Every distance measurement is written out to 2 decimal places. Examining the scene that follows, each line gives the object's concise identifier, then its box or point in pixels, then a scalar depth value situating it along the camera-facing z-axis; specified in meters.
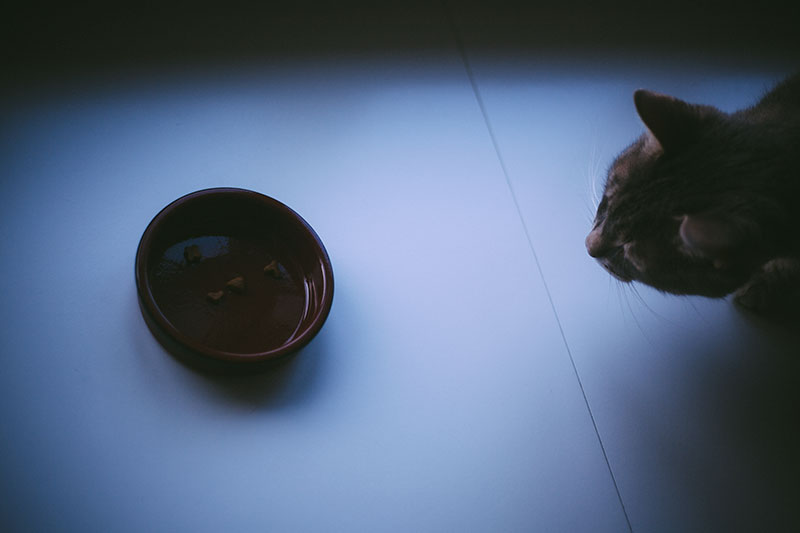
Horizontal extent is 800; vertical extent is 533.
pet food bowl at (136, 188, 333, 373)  0.76
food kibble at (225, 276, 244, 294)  0.83
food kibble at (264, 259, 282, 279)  0.87
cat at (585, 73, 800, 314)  0.77
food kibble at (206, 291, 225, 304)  0.82
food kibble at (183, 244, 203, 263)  0.83
